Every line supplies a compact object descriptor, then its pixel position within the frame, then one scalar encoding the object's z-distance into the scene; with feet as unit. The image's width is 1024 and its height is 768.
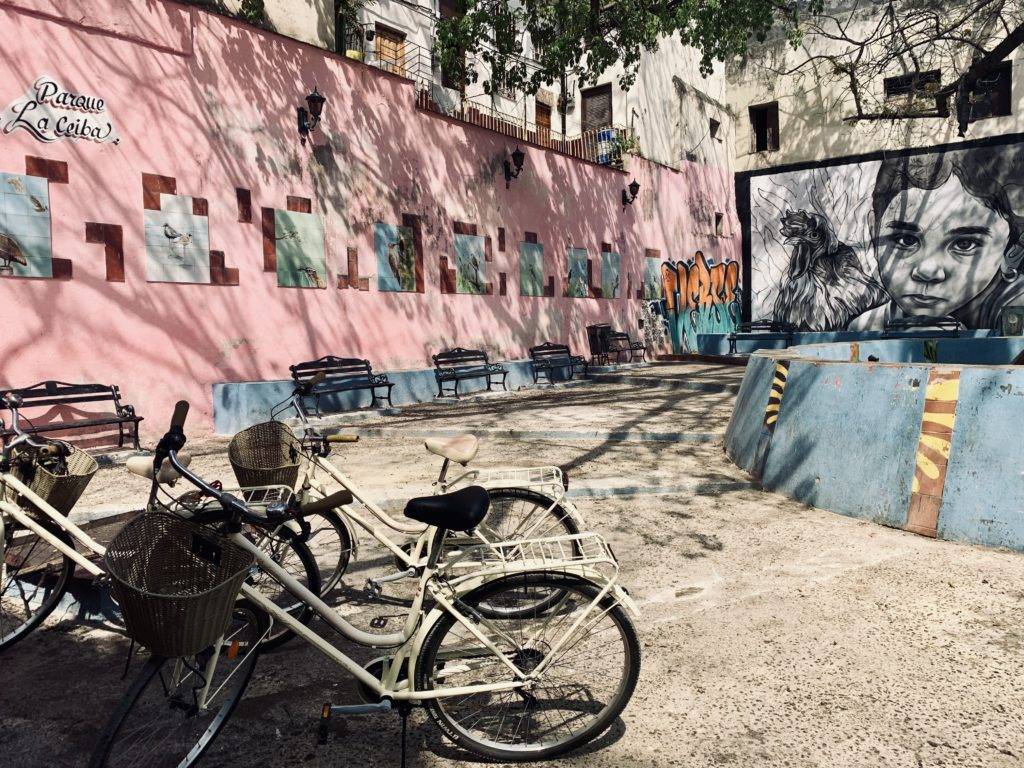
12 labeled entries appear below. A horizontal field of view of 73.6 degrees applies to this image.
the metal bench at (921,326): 65.46
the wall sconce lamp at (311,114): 34.91
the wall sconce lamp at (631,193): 59.82
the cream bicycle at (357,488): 11.18
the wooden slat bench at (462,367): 41.14
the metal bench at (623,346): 57.31
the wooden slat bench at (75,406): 25.84
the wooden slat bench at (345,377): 34.55
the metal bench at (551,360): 48.34
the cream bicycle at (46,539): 10.42
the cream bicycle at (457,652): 7.77
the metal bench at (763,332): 68.44
